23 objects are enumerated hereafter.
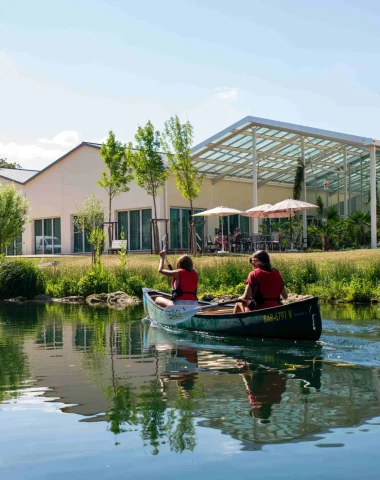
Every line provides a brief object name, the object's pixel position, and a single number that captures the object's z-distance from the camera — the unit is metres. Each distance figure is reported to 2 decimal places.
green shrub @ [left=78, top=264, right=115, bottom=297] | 22.53
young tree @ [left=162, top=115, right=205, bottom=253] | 30.20
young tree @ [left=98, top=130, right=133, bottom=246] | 32.91
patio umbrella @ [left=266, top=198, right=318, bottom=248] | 28.30
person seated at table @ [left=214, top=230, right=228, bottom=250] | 31.16
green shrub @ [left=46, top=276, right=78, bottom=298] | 23.12
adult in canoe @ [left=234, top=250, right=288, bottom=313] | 11.09
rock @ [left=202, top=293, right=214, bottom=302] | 19.11
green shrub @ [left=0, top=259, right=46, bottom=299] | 23.98
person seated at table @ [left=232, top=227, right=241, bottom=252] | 30.94
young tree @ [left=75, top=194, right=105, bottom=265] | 32.12
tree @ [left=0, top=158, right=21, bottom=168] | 67.55
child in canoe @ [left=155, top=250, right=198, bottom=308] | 12.69
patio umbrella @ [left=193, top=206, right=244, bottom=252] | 30.16
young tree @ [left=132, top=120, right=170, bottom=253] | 30.80
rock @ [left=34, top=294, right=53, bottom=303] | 22.96
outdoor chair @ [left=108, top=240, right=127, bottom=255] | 32.09
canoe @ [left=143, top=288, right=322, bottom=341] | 10.66
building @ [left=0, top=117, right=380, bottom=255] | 32.62
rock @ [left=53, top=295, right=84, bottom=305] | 21.94
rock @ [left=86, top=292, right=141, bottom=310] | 20.38
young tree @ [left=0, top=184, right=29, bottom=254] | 28.35
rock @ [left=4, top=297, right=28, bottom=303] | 23.03
